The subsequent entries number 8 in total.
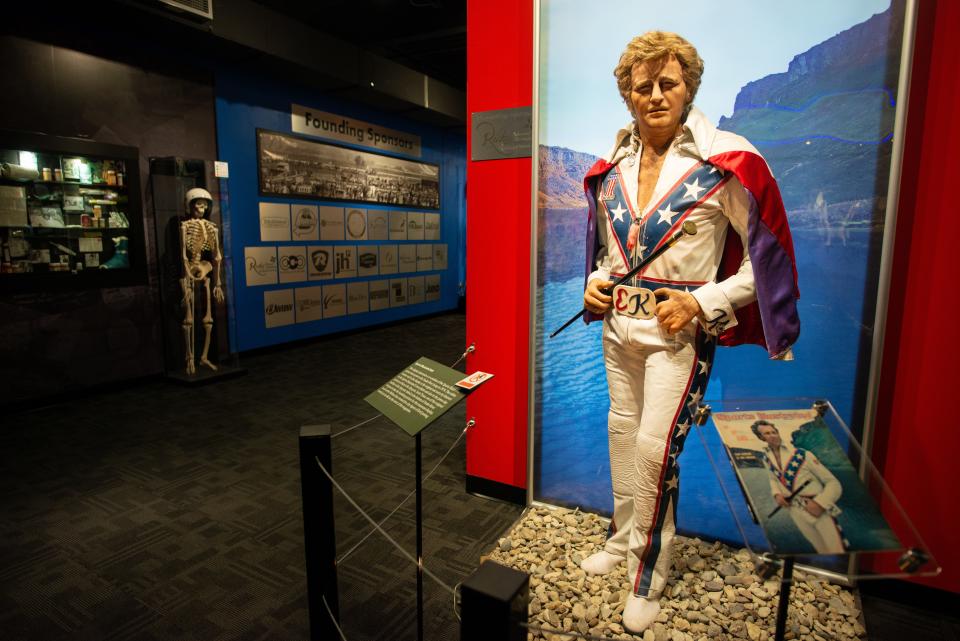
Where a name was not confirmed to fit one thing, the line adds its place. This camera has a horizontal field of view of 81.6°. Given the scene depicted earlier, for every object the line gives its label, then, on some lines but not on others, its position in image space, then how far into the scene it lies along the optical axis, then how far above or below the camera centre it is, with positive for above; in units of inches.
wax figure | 65.0 -3.6
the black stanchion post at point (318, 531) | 65.1 -34.6
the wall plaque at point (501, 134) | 97.7 +19.4
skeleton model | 195.8 -2.5
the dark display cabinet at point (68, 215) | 161.9 +8.0
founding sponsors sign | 259.1 +56.4
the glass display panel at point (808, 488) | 38.8 -18.5
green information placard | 57.5 -16.9
